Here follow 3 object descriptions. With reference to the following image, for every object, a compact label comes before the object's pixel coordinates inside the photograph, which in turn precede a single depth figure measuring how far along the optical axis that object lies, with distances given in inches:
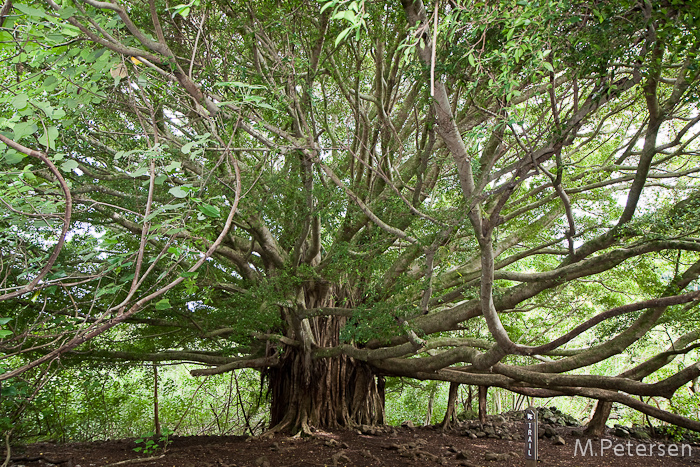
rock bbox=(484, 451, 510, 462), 206.4
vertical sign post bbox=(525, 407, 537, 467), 144.9
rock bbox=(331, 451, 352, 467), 186.9
